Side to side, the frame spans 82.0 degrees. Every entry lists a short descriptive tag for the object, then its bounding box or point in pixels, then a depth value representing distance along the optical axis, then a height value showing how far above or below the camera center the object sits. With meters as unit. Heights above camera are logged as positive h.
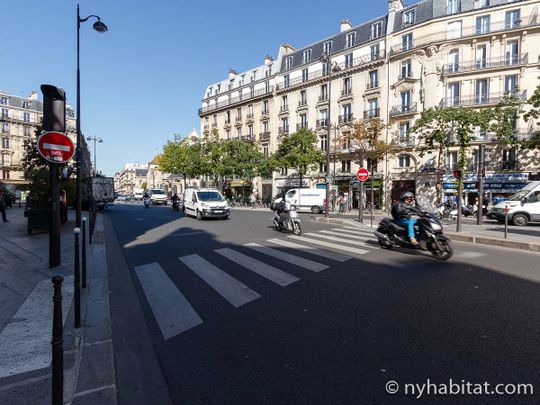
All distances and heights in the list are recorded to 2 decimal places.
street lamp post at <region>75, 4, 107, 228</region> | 12.18 +5.01
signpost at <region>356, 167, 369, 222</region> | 14.42 +0.98
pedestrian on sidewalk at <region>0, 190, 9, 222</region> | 14.72 -0.55
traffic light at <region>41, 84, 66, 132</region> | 6.05 +1.71
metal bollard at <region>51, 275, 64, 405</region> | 2.00 -1.05
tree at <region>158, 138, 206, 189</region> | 40.90 +5.42
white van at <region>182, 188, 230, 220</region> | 16.61 -0.48
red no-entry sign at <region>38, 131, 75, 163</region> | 5.63 +0.91
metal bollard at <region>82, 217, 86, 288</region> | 5.00 -1.13
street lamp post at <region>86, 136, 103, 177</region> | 48.18 +8.77
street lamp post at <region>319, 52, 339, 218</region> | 17.78 +7.92
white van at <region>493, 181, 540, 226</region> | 14.70 -0.63
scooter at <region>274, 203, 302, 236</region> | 10.83 -1.01
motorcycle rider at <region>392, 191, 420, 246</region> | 7.24 -0.41
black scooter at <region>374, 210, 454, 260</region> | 6.71 -0.96
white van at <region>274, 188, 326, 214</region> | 24.77 -0.38
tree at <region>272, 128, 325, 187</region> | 30.06 +4.24
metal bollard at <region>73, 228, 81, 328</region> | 3.53 -1.16
